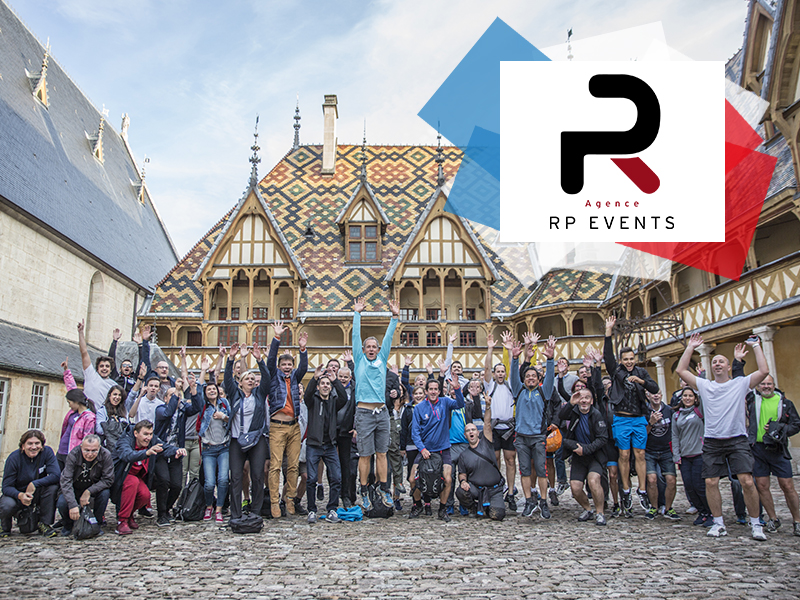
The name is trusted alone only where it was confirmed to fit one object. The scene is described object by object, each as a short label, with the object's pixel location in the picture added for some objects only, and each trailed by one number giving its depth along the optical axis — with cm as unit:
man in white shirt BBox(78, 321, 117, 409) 788
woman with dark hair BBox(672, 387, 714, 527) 730
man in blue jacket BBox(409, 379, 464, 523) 771
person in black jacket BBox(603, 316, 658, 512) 750
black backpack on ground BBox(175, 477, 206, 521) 745
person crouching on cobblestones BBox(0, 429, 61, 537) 668
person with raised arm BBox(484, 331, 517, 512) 825
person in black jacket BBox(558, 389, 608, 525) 709
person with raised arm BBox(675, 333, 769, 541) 632
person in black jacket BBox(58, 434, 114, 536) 661
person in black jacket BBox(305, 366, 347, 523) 737
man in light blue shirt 747
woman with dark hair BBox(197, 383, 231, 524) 742
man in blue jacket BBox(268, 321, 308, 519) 743
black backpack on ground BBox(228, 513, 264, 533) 649
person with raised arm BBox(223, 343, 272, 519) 704
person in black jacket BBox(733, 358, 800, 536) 649
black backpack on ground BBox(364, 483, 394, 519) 757
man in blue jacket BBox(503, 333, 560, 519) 762
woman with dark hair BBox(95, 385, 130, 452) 738
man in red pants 688
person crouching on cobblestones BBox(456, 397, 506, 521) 763
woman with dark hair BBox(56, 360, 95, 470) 731
